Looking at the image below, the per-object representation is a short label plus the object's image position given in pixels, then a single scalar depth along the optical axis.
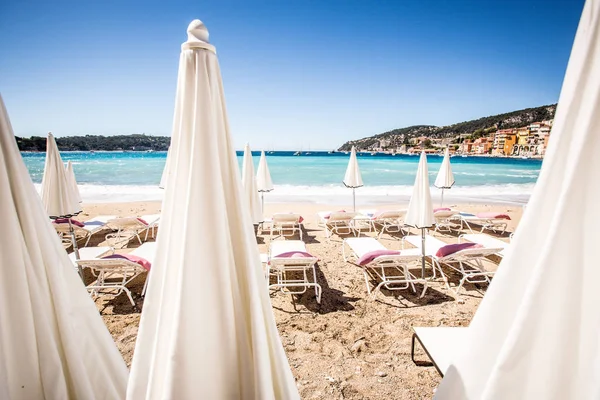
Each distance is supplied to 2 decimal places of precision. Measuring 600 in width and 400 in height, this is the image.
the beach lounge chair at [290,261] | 4.61
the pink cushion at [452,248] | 4.81
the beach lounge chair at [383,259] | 4.70
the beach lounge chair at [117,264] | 4.30
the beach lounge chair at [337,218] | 8.24
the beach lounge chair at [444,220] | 8.12
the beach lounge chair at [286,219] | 7.81
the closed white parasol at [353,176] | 8.99
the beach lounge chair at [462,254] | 4.78
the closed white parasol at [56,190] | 4.62
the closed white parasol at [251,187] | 6.81
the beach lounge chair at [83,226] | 6.68
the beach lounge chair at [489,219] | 7.71
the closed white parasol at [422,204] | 4.87
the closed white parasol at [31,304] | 1.41
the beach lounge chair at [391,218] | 8.11
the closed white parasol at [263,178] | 8.79
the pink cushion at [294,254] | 4.71
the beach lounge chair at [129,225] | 7.30
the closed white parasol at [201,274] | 1.42
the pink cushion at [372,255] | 4.71
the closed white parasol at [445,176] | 9.73
